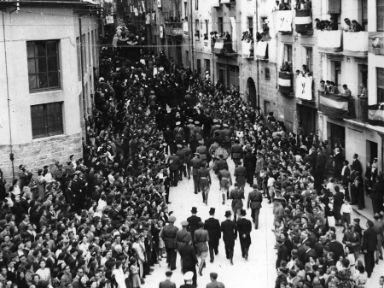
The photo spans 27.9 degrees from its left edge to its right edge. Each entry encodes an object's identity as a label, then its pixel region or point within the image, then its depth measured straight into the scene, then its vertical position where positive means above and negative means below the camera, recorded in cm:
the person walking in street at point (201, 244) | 2156 -538
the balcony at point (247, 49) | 4472 +0
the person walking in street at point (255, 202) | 2461 -489
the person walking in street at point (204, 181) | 2731 -461
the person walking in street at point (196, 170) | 2828 -433
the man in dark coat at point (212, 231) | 2239 -524
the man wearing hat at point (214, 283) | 1798 -542
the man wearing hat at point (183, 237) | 2114 -507
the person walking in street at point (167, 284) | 1821 -545
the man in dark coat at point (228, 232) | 2222 -526
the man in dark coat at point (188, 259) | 2080 -558
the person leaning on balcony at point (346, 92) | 3133 -186
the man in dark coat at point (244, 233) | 2238 -533
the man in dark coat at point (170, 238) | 2166 -522
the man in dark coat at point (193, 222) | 2240 -496
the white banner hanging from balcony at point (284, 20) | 3788 +136
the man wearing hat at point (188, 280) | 1794 -536
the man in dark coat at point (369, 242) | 2096 -530
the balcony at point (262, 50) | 4225 -7
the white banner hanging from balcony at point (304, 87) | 3597 -185
